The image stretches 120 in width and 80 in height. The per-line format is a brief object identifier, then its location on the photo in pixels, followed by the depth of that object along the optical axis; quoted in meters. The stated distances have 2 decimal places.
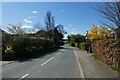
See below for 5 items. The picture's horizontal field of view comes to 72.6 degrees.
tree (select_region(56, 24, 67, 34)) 37.26
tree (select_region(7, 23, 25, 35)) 16.15
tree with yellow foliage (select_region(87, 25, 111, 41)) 14.73
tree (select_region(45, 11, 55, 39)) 25.86
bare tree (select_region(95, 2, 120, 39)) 4.30
